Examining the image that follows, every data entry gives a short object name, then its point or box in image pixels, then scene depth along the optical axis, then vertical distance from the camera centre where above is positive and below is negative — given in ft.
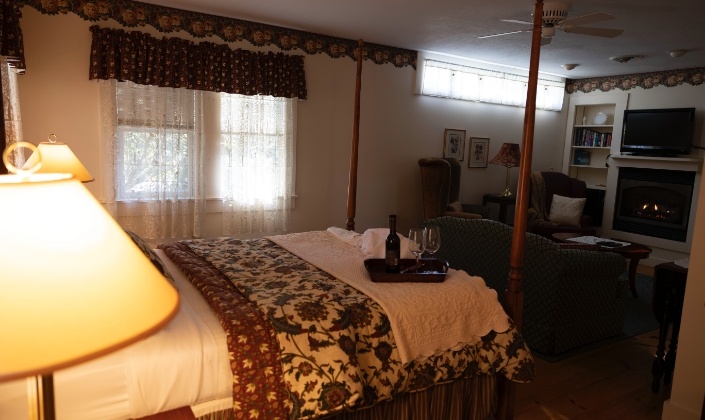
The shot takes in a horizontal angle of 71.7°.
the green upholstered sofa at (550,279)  10.25 -2.78
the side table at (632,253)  14.44 -2.88
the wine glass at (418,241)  7.91 -1.53
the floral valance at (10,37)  11.27 +2.15
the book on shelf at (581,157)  23.97 -0.23
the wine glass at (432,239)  7.93 -1.49
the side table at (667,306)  9.11 -2.83
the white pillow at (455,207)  18.66 -2.26
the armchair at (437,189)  18.31 -1.60
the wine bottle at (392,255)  7.83 -1.76
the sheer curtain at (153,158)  13.57 -0.66
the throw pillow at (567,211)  20.08 -2.43
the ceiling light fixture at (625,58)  17.58 +3.50
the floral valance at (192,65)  13.07 +2.09
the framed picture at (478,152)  21.08 -0.15
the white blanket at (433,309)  6.68 -2.32
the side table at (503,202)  20.27 -2.18
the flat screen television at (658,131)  19.04 +1.00
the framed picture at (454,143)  20.29 +0.17
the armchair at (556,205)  19.04 -2.29
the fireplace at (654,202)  19.60 -1.95
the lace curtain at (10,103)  10.44 +0.58
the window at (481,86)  19.45 +2.70
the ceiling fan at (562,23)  11.68 +3.09
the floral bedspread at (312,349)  5.66 -2.56
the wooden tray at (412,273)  7.67 -2.03
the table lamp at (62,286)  1.80 -0.63
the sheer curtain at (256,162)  15.40 -0.71
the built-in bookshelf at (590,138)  22.76 +0.71
